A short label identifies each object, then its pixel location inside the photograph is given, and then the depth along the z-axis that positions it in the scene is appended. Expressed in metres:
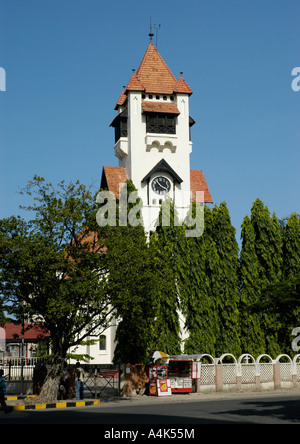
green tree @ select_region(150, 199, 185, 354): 37.28
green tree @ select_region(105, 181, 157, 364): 25.19
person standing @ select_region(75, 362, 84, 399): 25.64
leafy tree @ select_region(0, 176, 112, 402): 24.03
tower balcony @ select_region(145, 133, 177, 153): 57.44
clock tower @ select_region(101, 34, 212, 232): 56.91
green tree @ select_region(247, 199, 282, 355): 43.06
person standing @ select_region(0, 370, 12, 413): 20.81
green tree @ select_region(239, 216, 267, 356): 41.16
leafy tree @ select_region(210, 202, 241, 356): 40.25
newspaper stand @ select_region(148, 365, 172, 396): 28.33
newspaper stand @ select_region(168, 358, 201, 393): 29.47
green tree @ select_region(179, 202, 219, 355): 39.00
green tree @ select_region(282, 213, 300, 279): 43.56
